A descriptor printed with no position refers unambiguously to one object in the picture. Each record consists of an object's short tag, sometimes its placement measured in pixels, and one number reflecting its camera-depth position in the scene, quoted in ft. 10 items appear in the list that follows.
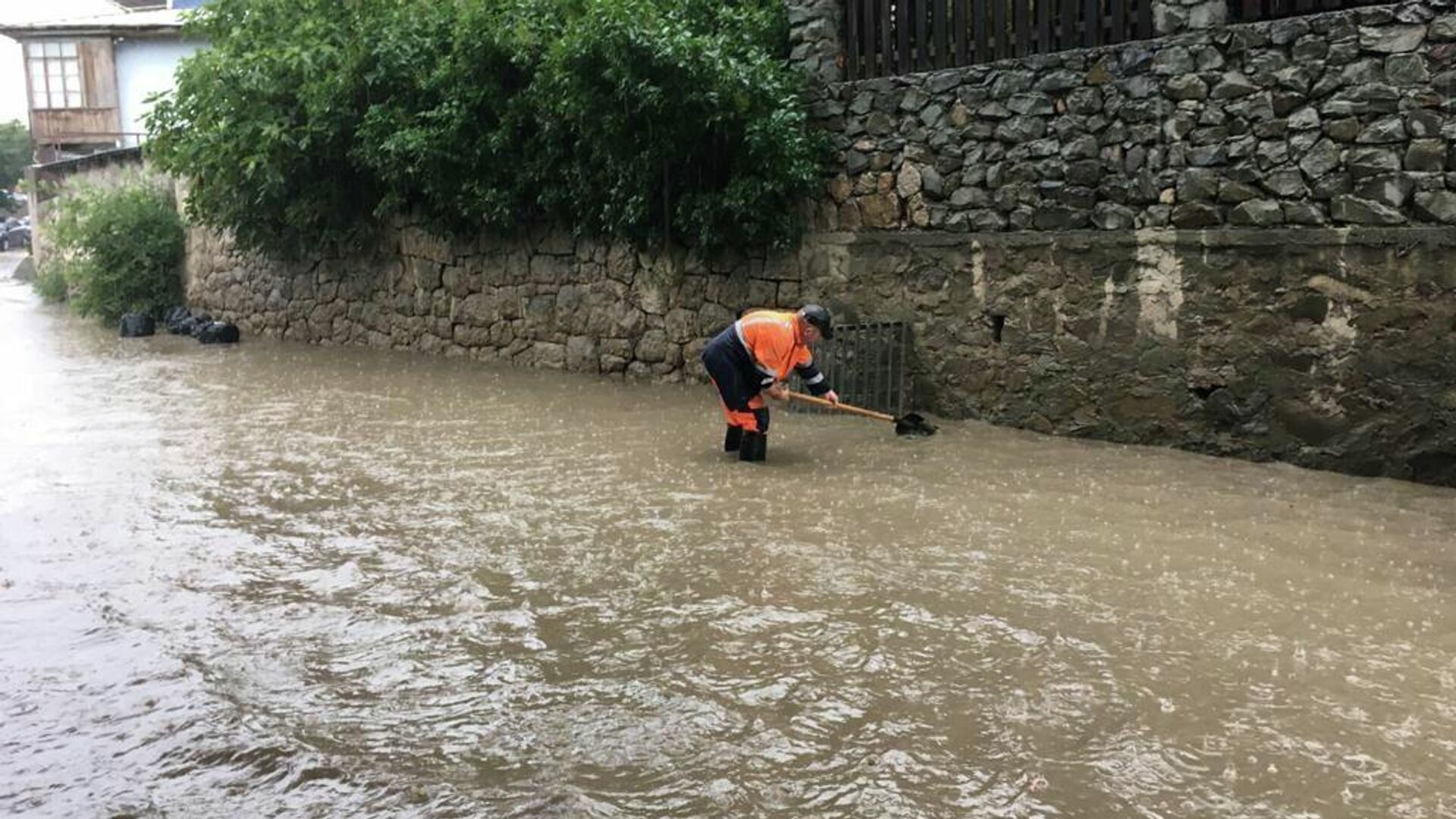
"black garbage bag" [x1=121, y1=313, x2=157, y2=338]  60.18
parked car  142.41
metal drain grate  31.07
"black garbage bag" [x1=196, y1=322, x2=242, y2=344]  56.59
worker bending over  26.86
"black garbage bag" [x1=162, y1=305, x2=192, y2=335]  60.54
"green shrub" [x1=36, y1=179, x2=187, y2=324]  63.00
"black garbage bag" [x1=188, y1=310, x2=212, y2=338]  57.88
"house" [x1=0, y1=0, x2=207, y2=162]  96.32
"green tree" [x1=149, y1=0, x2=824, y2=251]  33.35
